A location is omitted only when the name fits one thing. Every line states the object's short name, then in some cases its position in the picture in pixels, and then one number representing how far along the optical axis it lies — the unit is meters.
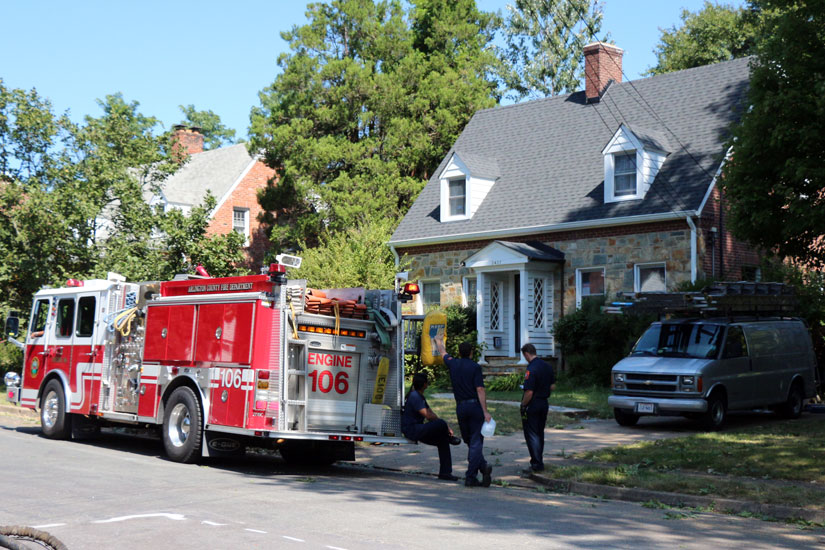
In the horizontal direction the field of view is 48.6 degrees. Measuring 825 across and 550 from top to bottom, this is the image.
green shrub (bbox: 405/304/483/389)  24.80
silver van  15.58
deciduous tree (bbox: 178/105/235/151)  72.88
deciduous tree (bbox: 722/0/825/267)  14.68
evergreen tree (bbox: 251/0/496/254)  32.62
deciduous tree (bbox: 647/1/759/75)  38.56
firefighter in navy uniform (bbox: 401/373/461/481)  11.59
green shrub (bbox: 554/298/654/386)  22.53
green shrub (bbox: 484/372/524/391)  24.09
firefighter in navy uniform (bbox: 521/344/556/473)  11.84
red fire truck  11.59
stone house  23.48
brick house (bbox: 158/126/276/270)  40.09
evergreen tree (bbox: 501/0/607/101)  44.69
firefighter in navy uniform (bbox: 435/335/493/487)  11.04
